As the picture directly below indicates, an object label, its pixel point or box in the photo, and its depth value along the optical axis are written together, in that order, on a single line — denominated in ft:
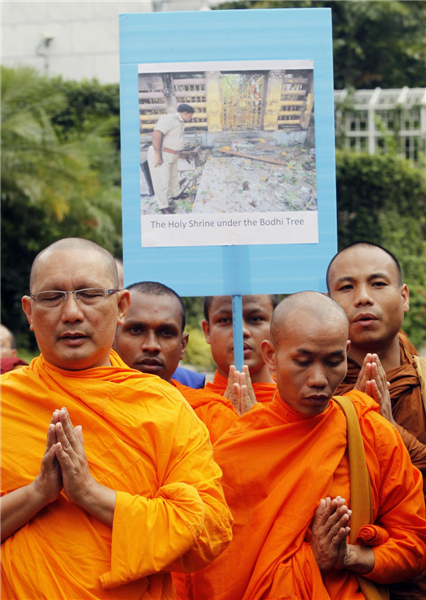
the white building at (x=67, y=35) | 61.93
